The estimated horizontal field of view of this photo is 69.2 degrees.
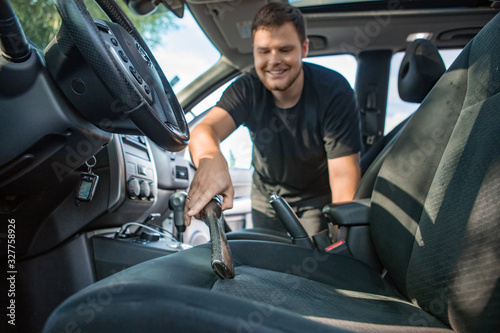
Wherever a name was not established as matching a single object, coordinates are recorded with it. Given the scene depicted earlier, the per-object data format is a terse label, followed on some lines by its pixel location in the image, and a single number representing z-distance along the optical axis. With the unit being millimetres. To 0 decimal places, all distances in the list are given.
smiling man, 1491
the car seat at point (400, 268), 377
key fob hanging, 960
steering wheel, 572
